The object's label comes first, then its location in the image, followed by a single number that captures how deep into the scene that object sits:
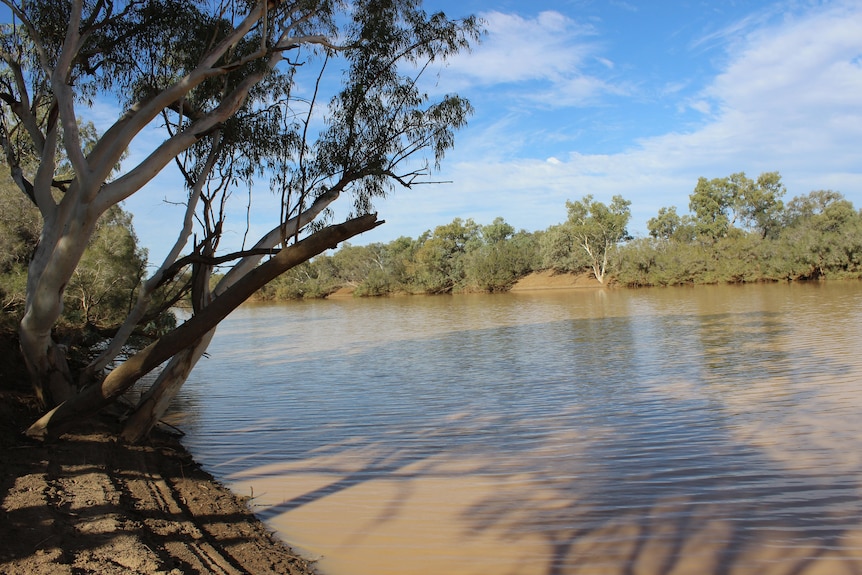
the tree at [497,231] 57.59
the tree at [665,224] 46.16
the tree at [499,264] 44.34
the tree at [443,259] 46.97
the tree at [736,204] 43.06
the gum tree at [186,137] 4.37
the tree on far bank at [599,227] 41.31
